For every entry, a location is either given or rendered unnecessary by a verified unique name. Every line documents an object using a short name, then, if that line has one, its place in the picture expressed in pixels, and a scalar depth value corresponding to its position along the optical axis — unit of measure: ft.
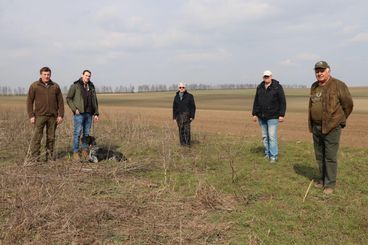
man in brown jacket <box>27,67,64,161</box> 26.35
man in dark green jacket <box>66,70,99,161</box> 27.84
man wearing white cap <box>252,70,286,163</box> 26.40
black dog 26.86
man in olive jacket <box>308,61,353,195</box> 19.48
